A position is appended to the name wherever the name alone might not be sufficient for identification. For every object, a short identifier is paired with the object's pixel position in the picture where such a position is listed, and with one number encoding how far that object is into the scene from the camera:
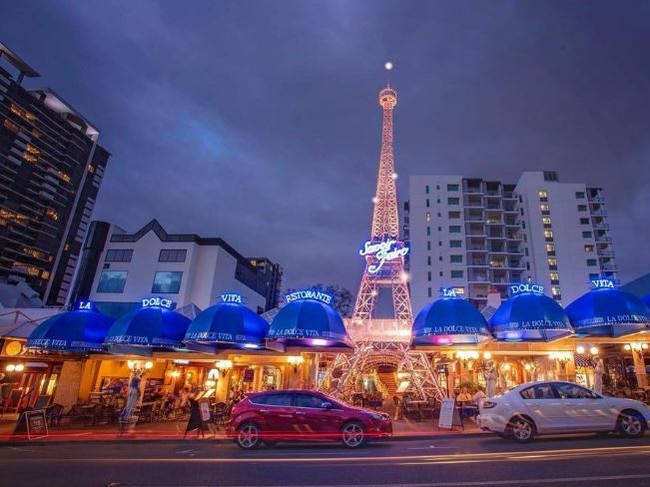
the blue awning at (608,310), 15.13
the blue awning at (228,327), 16.36
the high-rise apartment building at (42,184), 73.00
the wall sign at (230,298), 18.50
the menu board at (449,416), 15.31
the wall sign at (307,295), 18.20
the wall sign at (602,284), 16.92
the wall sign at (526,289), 17.20
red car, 11.84
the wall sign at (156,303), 18.89
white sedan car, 11.19
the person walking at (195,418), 14.20
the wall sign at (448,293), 18.36
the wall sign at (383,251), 29.69
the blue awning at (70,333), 17.50
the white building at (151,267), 49.12
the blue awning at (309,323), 16.12
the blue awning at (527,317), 15.44
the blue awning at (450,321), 16.28
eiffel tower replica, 25.64
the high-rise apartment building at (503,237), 63.22
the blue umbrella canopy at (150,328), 16.84
